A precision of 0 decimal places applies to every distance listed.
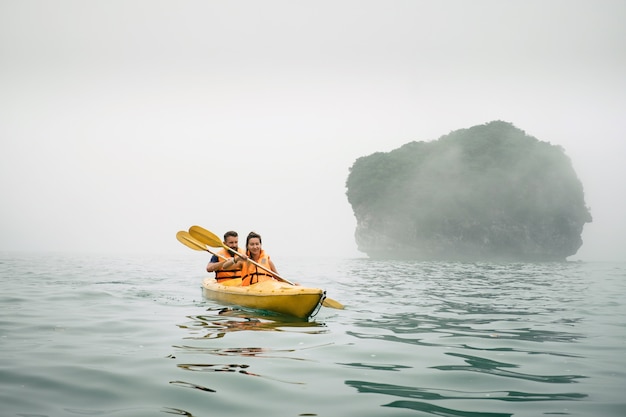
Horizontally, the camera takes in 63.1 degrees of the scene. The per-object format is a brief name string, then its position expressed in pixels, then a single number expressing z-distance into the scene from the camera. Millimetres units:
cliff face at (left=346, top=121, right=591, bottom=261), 65188
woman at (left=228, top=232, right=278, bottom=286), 9500
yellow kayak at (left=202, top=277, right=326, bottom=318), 7688
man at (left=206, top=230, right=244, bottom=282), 10367
